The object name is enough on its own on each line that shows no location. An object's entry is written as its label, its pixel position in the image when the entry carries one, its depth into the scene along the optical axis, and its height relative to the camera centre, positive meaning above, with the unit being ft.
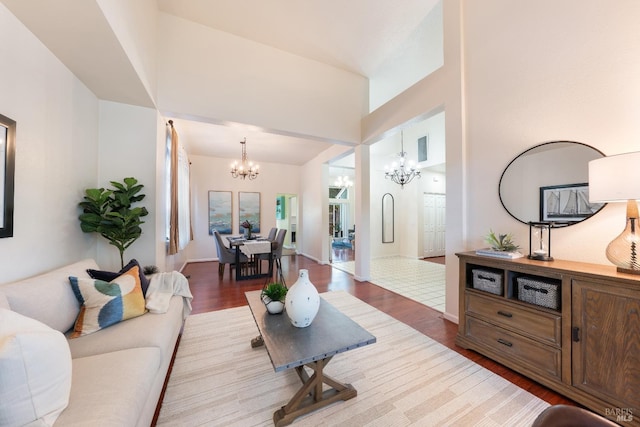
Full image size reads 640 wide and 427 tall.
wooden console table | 4.48 -2.70
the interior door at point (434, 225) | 22.94 -1.07
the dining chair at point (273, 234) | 18.57 -1.62
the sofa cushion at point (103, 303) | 5.13 -2.10
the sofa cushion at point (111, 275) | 6.23 -1.68
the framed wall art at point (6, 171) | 4.93 +0.93
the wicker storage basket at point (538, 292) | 5.47 -1.92
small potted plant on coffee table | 5.99 -2.25
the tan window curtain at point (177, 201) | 12.13 +0.77
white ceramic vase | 5.14 -2.02
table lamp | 4.42 +0.47
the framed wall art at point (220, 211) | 21.86 +0.31
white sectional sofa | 3.07 -2.60
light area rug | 4.74 -4.17
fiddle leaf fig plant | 7.73 +0.03
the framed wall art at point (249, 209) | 22.95 +0.53
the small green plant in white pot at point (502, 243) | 6.77 -0.86
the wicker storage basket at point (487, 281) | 6.52 -1.94
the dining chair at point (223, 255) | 15.39 -2.76
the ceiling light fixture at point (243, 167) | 18.29 +3.96
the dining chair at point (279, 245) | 16.55 -2.25
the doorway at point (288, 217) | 30.80 -0.35
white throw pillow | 2.59 -1.95
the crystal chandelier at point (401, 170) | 16.87 +3.45
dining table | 14.35 -2.34
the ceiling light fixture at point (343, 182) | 25.16 +3.60
